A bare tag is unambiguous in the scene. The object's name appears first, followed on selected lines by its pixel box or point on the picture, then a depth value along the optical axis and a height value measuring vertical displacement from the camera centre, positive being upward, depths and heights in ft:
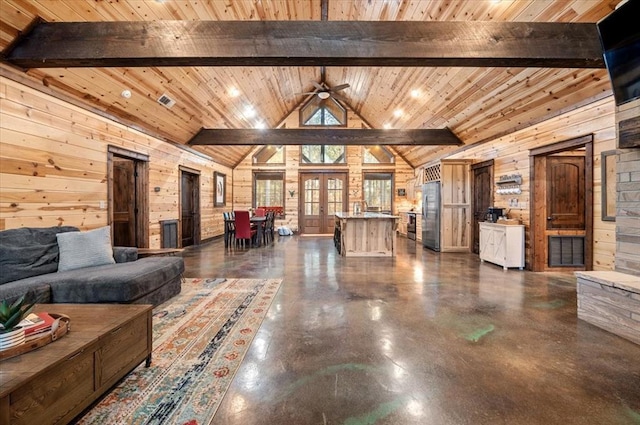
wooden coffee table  3.80 -2.51
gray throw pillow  9.96 -1.44
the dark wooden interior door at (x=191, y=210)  25.32 +0.04
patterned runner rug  5.03 -3.60
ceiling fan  23.38 +10.35
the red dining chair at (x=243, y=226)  24.02 -1.35
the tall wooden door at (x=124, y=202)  17.83 +0.55
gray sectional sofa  8.41 -2.09
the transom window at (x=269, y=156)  34.58 +6.73
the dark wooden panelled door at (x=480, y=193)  20.06 +1.27
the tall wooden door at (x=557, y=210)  15.81 +0.01
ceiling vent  15.85 +6.38
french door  34.81 +1.28
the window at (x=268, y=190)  35.22 +2.56
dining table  25.14 -1.52
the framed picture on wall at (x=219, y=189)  29.50 +2.35
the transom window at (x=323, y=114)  33.65 +11.63
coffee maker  17.95 -0.25
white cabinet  16.25 -2.08
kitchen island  20.52 -1.96
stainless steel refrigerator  22.84 -0.42
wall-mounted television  7.86 +4.82
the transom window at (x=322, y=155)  34.50 +6.83
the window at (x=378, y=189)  35.01 +2.66
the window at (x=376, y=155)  34.42 +6.78
